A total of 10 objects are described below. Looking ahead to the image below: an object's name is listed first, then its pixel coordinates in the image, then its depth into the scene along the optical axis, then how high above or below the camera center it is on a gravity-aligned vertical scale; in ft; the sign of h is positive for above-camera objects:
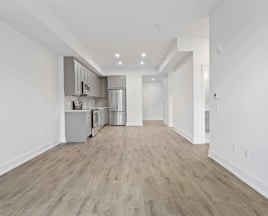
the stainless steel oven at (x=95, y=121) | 16.91 -1.94
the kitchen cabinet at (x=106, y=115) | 24.09 -1.73
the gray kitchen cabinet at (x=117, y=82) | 24.29 +3.48
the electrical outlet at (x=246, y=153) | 6.64 -2.16
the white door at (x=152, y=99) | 32.12 +1.04
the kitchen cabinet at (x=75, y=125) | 14.30 -1.87
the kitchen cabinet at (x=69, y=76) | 14.07 +2.59
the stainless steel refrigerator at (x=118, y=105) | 24.44 -0.10
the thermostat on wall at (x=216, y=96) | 8.91 +0.44
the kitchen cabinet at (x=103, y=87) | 25.29 +2.84
